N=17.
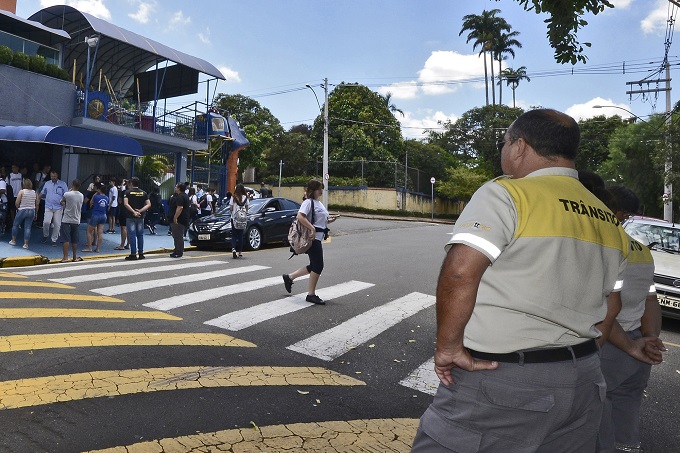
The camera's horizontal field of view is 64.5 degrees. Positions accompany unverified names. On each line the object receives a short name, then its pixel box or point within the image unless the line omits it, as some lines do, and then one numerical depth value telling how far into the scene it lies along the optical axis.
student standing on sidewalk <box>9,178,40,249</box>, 12.44
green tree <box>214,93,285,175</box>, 50.41
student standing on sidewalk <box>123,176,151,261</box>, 12.00
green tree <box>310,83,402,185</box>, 43.22
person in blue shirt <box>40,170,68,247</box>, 13.08
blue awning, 13.48
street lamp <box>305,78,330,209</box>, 28.47
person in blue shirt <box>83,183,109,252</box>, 13.41
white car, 7.43
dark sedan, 14.91
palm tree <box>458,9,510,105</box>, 56.94
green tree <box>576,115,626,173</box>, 50.75
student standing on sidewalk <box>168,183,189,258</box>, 13.09
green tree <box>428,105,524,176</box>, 52.81
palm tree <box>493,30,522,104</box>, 57.31
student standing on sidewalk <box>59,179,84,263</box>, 11.75
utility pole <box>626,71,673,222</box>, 21.99
